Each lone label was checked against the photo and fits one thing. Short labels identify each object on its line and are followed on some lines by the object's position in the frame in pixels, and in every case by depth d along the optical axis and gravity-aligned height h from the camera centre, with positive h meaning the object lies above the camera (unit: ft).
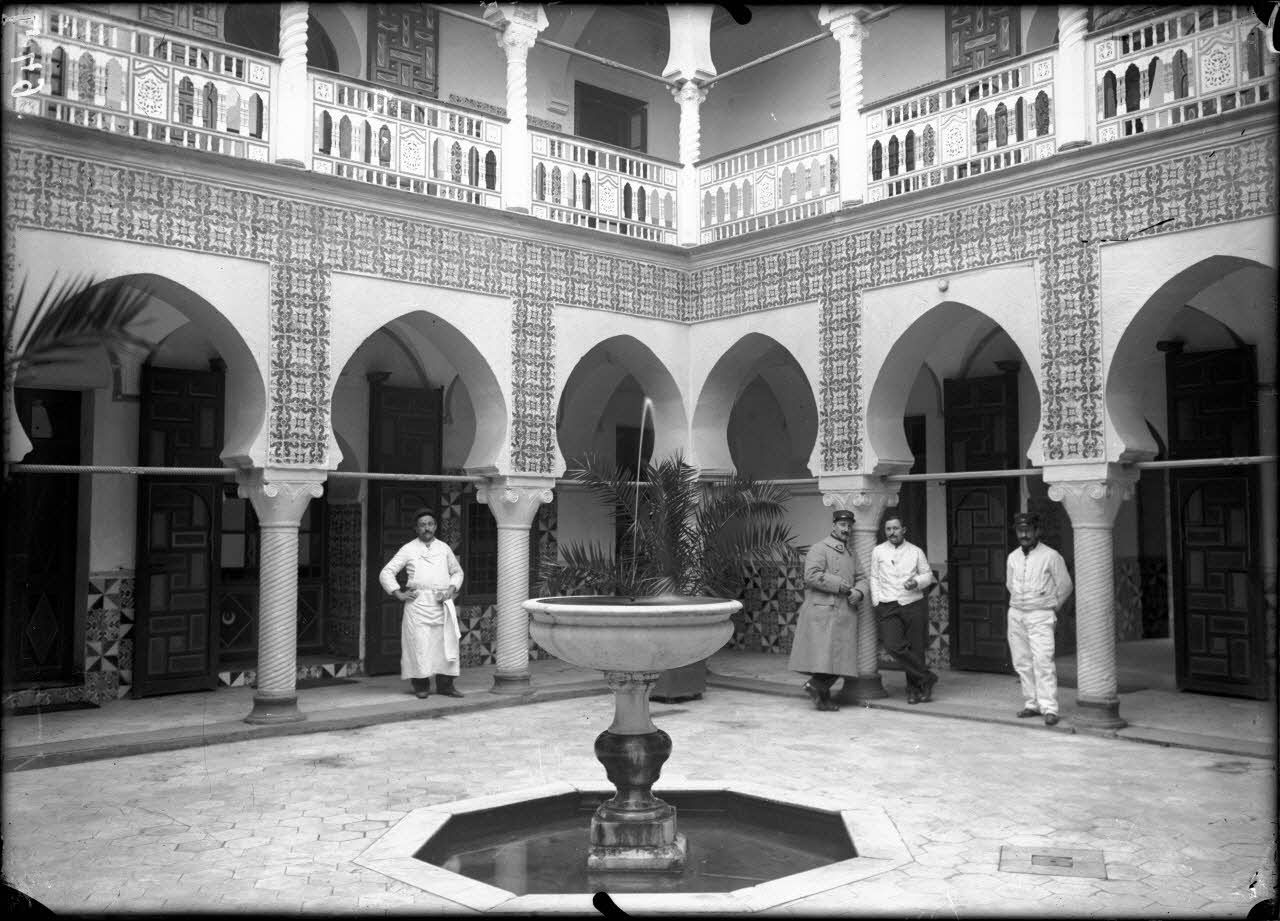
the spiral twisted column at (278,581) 28.91 -1.82
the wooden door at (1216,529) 31.55 -0.59
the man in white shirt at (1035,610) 28.48 -2.59
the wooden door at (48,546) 31.14 -0.97
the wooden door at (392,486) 38.09 +0.86
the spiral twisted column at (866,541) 32.83 -0.93
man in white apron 32.24 -2.86
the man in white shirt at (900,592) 31.53 -2.32
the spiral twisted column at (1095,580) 27.89 -1.79
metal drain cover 16.34 -5.29
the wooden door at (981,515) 38.11 -0.19
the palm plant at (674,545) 31.32 -1.01
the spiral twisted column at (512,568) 33.73 -1.75
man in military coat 31.35 -2.96
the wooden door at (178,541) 33.01 -0.90
